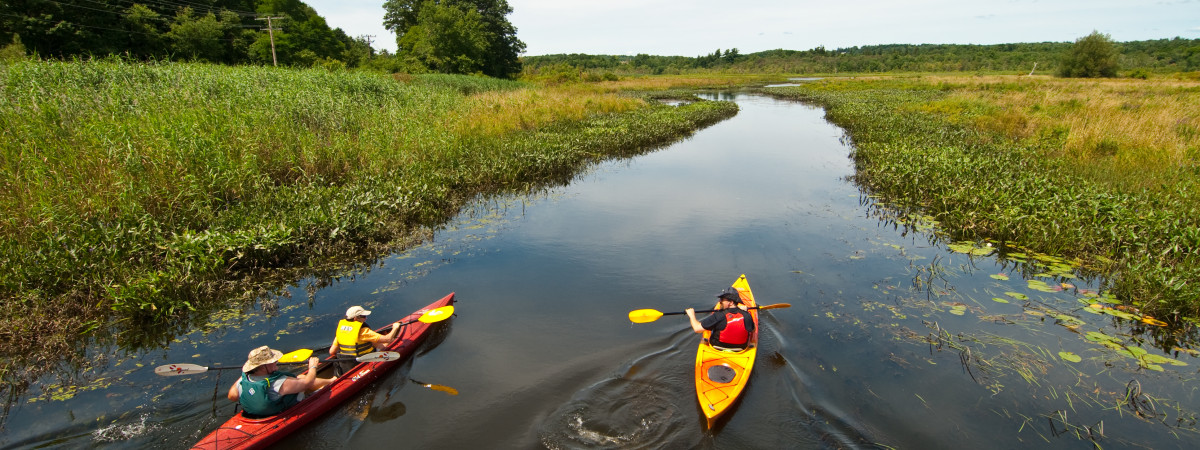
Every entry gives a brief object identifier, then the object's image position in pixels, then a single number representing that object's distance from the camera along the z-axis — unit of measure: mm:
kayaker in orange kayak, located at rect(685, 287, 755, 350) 6211
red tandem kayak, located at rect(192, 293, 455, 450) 4676
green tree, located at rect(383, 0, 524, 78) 46969
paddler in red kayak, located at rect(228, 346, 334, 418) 4902
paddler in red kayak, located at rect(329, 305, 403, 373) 5953
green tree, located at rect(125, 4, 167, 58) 33688
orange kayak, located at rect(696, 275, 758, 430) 5262
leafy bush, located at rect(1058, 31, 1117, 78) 48375
